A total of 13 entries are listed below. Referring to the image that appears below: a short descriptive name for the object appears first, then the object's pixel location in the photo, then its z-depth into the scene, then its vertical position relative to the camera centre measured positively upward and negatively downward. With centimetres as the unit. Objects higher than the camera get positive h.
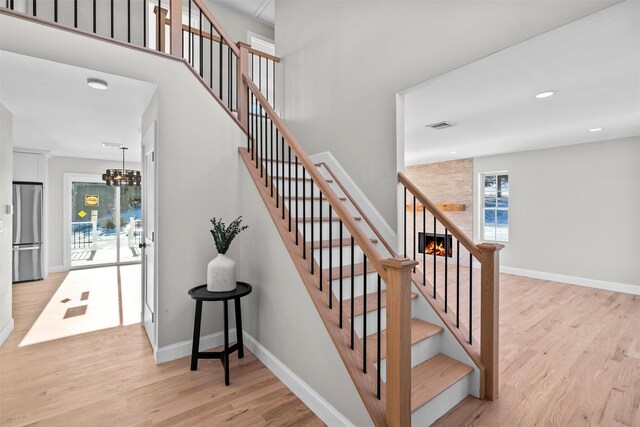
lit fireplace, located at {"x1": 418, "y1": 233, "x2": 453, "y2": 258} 703 -77
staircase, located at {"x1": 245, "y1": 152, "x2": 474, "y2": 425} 189 -87
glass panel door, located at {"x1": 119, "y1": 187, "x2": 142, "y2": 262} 707 -25
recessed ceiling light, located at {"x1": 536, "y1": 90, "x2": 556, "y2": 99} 286 +116
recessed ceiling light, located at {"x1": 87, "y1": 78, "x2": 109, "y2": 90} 250 +109
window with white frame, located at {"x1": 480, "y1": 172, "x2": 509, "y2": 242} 621 +13
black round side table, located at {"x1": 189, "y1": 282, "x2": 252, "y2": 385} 237 -89
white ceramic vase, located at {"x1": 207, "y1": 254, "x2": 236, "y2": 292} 250 -52
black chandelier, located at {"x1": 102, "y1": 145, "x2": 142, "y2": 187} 512 +62
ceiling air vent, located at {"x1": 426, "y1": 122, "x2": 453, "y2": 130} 395 +118
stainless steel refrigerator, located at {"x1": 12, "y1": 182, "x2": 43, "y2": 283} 525 -33
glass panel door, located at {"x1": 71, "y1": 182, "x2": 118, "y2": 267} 656 -25
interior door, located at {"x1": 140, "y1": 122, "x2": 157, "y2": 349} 280 -24
